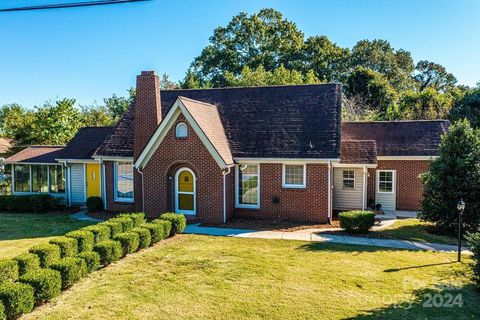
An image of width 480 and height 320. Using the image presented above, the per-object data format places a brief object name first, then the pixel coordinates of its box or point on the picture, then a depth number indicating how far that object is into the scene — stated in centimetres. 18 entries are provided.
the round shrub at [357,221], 1393
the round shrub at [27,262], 867
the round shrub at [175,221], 1356
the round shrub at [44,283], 755
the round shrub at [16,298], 681
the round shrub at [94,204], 1859
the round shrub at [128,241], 1087
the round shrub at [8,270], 813
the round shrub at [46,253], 931
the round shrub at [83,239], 1058
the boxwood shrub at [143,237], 1165
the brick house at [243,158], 1587
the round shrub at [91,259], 928
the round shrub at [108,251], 998
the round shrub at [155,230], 1226
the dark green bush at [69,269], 836
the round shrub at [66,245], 993
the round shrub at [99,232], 1126
